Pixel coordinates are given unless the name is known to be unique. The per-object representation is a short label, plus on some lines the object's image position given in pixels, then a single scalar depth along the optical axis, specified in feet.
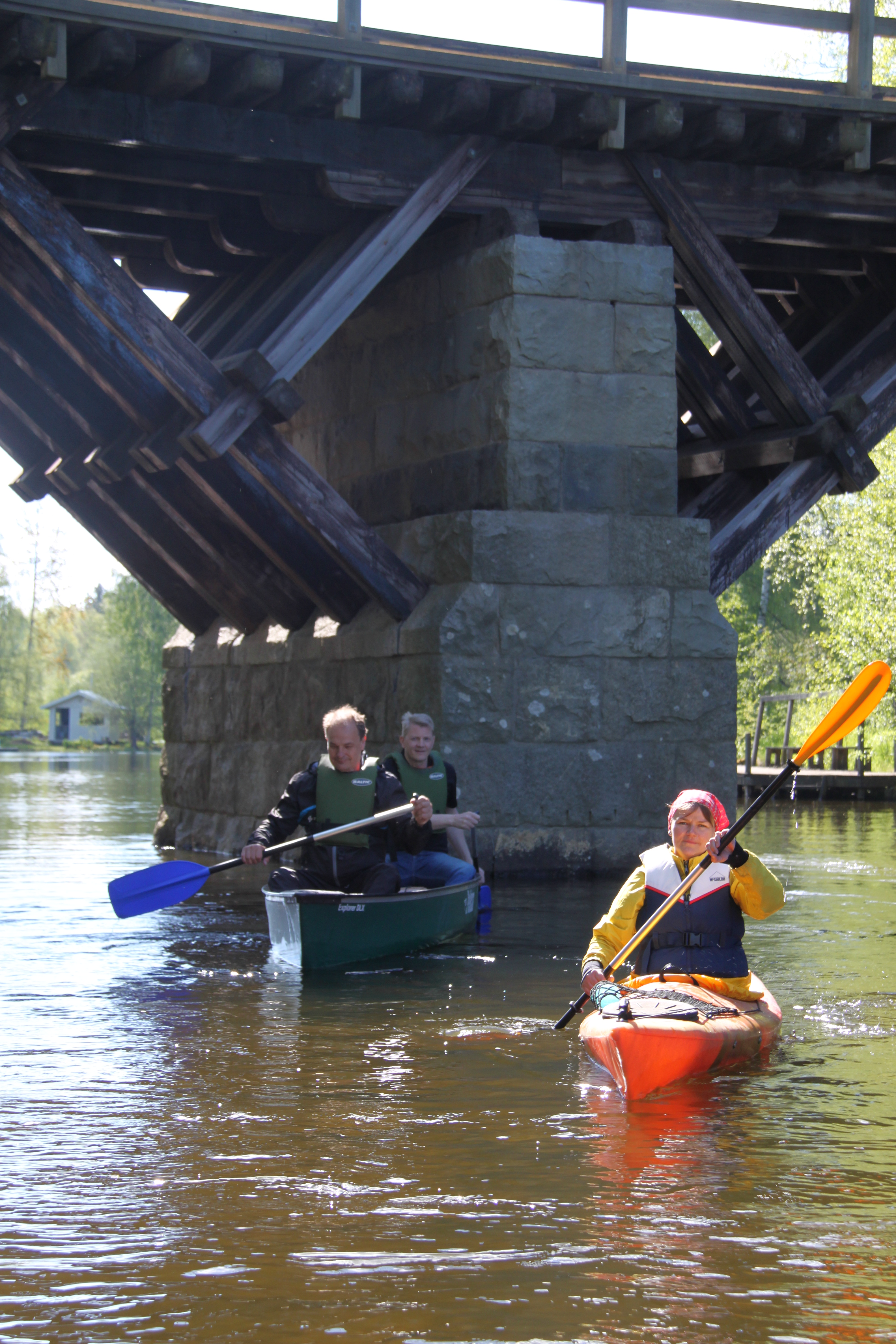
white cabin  278.26
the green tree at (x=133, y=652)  222.69
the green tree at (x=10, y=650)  235.81
